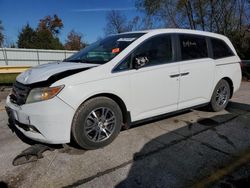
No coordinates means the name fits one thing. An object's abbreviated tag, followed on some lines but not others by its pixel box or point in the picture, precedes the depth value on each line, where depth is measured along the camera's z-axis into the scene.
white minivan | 2.52
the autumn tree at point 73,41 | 45.28
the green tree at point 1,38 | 29.33
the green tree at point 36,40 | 33.63
